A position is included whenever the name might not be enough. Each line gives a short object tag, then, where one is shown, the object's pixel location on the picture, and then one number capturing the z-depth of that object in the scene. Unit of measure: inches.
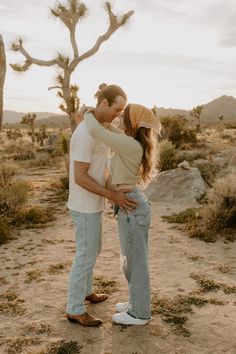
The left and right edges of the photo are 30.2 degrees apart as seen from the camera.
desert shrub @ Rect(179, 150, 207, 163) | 534.3
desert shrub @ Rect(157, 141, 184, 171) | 475.8
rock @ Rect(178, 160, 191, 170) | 411.2
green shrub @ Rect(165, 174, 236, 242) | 266.2
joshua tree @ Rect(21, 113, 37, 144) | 1203.2
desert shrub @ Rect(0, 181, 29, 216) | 315.0
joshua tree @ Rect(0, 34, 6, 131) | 313.0
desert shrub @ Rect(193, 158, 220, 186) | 418.2
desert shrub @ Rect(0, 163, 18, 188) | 363.2
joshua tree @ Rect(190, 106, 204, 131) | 1385.3
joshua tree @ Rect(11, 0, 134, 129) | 617.9
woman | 128.4
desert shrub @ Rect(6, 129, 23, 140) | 1291.5
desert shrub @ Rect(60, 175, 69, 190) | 443.1
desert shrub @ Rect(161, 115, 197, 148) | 743.1
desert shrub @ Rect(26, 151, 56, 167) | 698.2
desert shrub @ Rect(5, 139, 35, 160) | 800.3
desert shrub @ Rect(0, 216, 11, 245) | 260.4
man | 133.5
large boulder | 372.8
